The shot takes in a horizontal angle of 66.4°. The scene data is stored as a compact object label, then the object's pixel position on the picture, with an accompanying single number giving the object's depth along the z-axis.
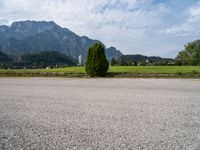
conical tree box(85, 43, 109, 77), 13.50
